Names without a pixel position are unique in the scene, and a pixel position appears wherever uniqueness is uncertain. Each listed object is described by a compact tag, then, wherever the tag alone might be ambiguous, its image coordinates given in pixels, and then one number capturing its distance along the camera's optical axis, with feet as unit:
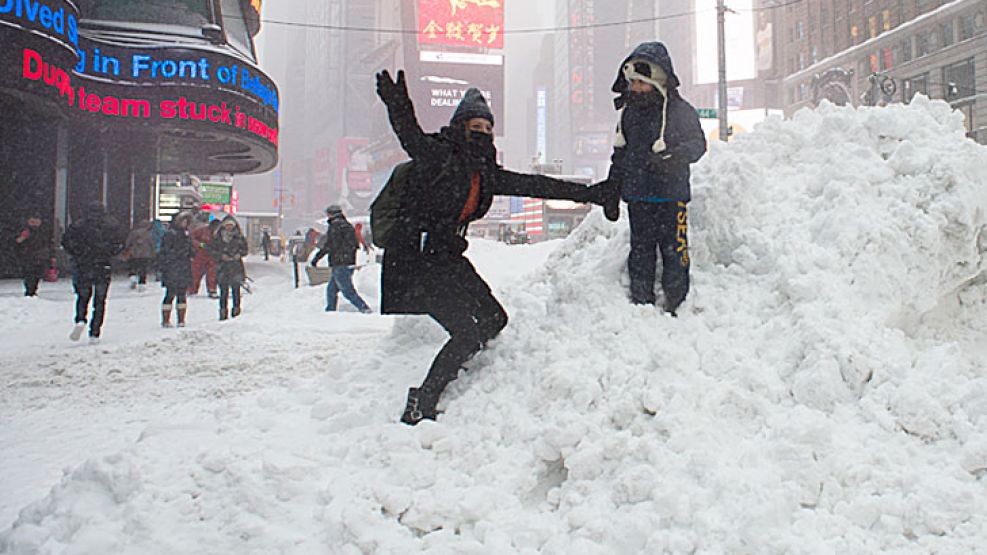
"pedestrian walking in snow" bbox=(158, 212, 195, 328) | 34.19
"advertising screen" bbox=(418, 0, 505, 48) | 316.40
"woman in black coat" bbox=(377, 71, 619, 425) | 12.19
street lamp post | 68.33
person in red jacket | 44.61
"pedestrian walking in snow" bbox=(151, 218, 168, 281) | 55.67
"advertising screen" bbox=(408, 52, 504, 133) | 318.24
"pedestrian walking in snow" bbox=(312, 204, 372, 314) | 36.14
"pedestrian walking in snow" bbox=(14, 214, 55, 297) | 45.01
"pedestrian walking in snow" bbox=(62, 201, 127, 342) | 28.53
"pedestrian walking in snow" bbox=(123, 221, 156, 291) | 49.70
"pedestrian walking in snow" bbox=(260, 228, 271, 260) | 117.58
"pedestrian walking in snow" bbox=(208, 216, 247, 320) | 35.88
